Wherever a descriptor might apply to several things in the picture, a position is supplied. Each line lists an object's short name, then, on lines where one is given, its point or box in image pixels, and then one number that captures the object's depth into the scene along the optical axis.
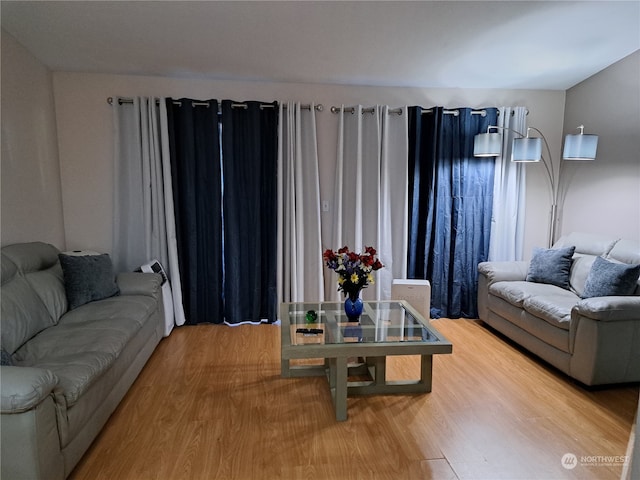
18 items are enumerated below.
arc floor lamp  3.13
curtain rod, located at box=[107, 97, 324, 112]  3.41
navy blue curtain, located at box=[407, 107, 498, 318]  3.78
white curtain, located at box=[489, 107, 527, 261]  3.83
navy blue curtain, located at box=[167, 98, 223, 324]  3.48
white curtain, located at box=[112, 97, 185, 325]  3.42
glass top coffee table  2.14
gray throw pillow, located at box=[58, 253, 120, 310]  2.70
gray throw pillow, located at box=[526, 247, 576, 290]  3.26
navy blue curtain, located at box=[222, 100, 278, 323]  3.54
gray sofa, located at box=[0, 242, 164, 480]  1.44
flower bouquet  2.49
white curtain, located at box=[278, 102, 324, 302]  3.62
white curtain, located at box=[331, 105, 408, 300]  3.74
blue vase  2.55
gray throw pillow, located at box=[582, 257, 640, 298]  2.59
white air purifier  3.57
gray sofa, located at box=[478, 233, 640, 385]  2.38
